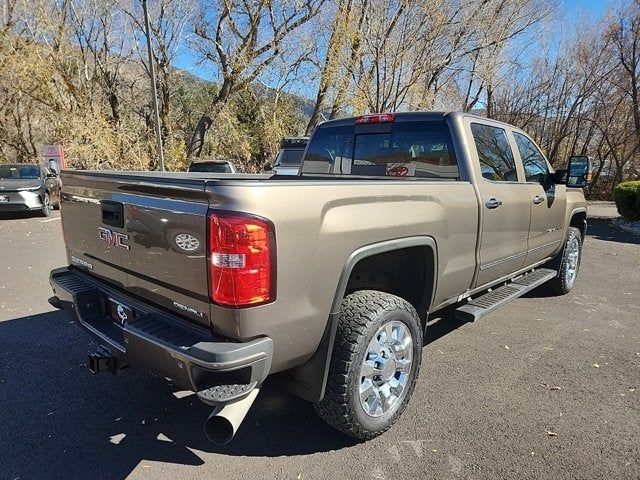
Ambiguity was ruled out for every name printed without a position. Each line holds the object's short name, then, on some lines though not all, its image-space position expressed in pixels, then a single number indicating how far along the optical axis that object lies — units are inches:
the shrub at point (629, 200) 481.1
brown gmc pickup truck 78.3
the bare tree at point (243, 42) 784.9
